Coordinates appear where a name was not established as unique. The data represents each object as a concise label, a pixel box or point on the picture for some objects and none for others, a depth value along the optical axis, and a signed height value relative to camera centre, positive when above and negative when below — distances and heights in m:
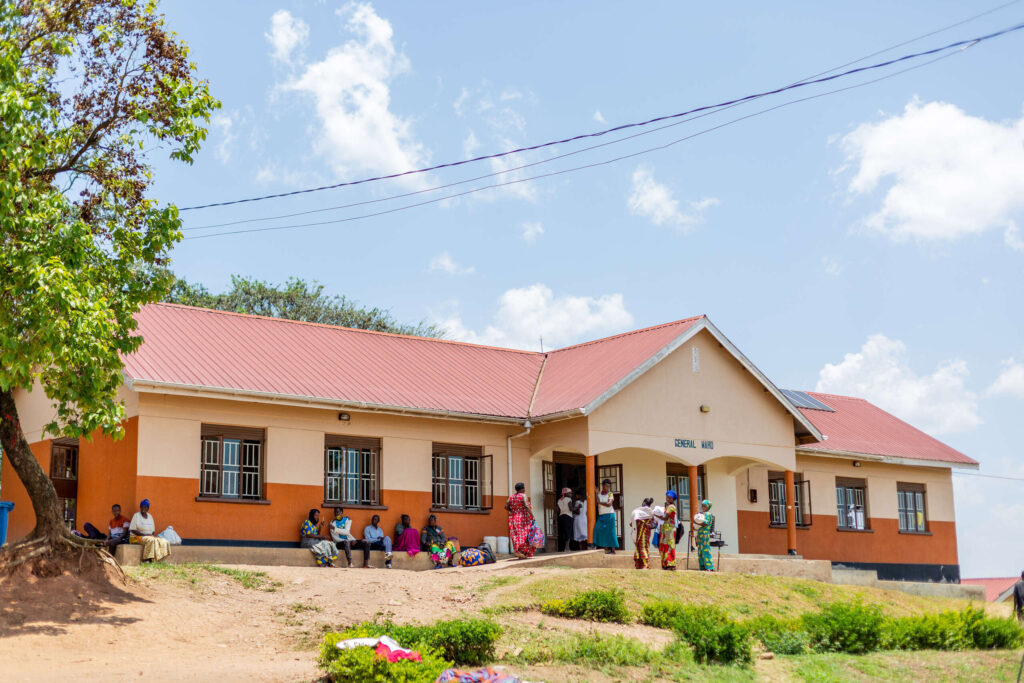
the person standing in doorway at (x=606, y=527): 22.36 -0.54
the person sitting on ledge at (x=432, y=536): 22.42 -0.67
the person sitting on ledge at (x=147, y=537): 18.67 -0.50
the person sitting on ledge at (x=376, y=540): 21.39 -0.71
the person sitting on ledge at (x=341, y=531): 21.48 -0.52
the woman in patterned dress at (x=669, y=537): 21.27 -0.72
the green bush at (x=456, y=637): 12.14 -1.46
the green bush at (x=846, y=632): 15.19 -1.83
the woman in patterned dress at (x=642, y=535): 21.11 -0.67
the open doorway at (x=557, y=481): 25.00 +0.44
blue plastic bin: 21.73 -0.13
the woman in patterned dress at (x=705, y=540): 21.92 -0.81
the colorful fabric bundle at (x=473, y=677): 10.81 -1.71
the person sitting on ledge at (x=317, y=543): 20.88 -0.72
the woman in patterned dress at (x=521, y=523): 22.34 -0.44
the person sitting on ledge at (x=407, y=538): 22.23 -0.69
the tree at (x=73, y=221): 14.38 +3.96
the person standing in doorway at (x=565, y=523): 23.69 -0.47
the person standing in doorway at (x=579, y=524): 23.36 -0.50
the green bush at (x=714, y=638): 13.66 -1.70
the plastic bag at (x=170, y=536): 19.42 -0.51
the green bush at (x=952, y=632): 15.77 -1.97
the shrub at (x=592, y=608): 15.88 -1.52
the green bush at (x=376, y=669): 10.51 -1.55
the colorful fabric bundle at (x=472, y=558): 22.28 -1.12
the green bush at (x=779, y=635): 14.88 -1.84
